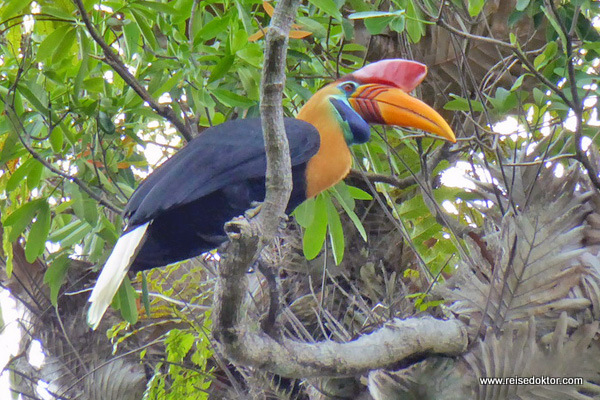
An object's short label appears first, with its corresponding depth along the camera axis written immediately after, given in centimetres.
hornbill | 1751
